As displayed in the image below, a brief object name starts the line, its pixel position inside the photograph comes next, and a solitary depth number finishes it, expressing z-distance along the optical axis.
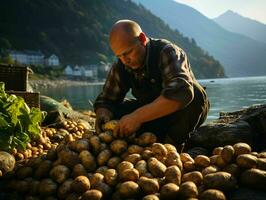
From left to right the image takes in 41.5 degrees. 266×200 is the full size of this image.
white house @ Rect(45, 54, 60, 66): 119.44
